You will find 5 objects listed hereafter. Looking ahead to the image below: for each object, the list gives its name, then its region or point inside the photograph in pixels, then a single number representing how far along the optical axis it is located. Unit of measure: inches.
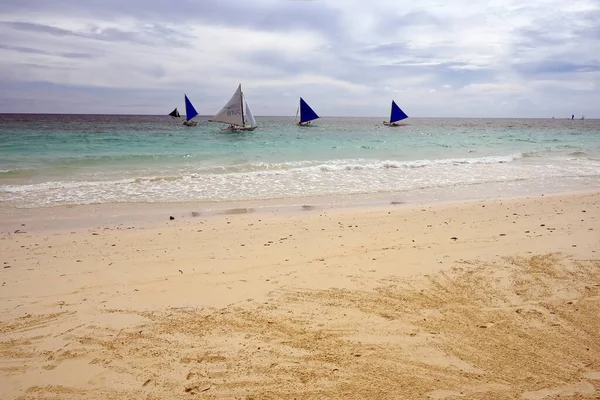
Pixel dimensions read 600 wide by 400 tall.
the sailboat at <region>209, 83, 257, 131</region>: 1370.6
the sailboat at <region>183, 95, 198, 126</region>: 1916.8
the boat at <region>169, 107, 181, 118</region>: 2807.6
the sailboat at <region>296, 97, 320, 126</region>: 1880.5
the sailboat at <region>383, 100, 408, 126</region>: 2089.1
